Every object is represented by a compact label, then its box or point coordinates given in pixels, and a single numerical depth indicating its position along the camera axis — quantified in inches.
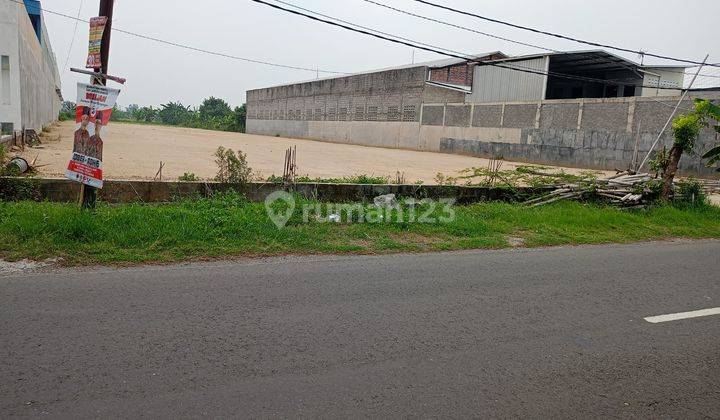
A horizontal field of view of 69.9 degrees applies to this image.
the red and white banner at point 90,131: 273.0
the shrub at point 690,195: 498.0
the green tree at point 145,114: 3316.9
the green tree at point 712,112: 451.8
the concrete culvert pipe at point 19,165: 329.4
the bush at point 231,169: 384.2
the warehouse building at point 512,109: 1041.5
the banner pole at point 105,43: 276.5
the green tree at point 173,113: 3346.0
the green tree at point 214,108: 3476.9
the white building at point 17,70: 638.5
